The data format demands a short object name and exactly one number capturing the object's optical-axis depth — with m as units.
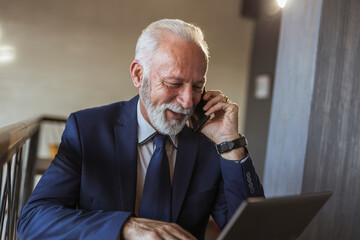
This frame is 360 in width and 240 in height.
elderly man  1.38
